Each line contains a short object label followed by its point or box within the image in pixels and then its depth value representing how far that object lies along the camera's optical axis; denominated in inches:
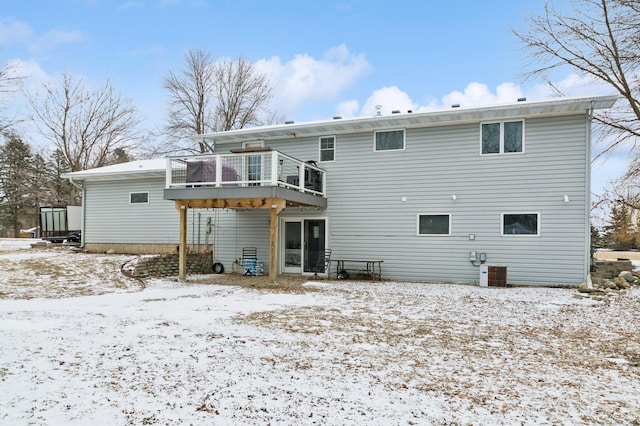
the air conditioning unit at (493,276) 442.3
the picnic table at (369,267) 495.5
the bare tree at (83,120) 1084.5
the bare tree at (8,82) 626.2
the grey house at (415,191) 432.5
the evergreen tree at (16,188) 1072.2
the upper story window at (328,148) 528.7
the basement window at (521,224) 442.6
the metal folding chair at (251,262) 542.6
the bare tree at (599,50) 452.8
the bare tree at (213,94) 1150.3
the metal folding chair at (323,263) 520.1
